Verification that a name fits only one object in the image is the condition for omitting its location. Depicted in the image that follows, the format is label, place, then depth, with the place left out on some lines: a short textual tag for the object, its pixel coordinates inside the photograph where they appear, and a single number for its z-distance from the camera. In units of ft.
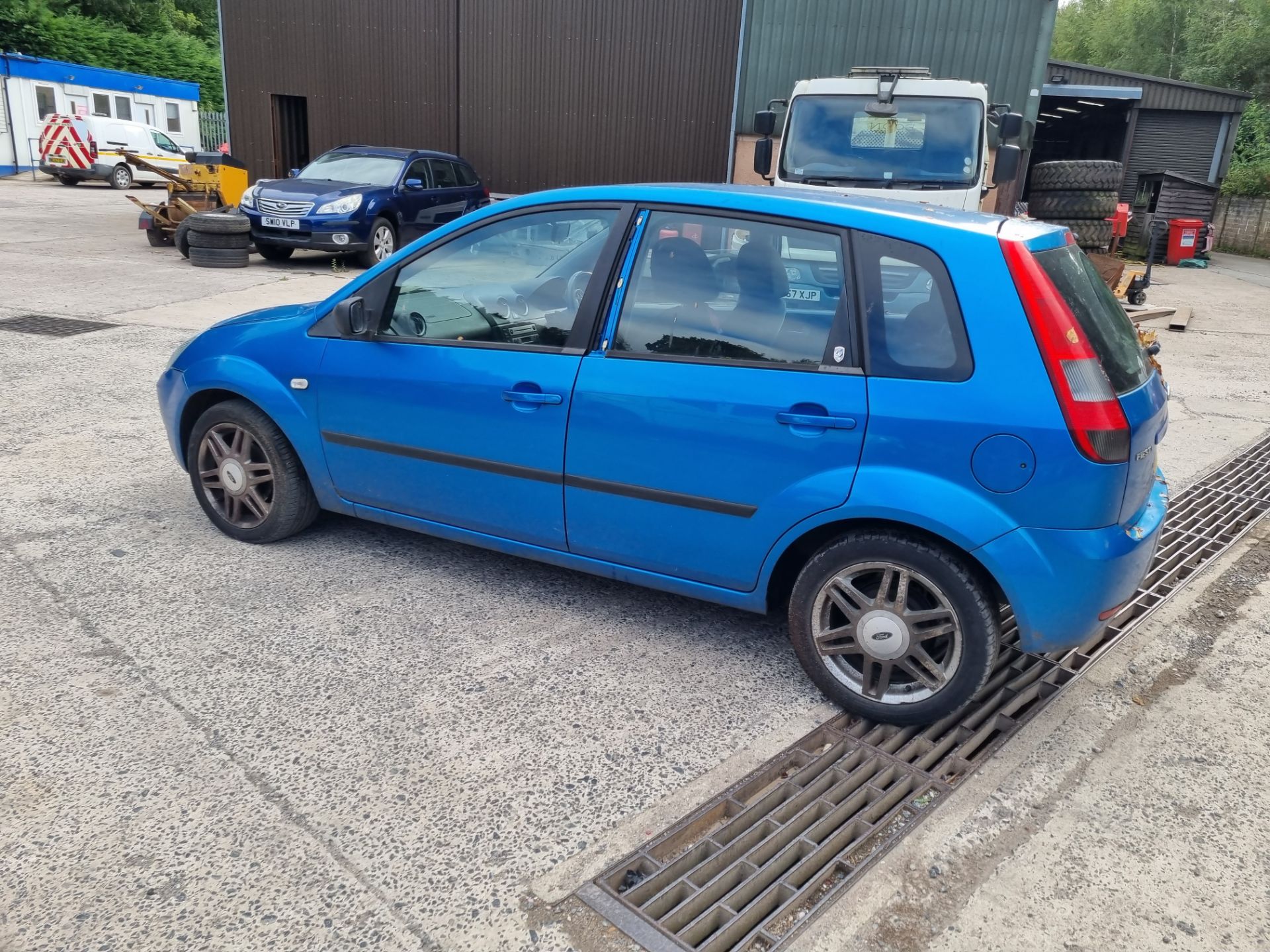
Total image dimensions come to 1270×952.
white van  85.25
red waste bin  66.18
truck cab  27.55
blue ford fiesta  9.53
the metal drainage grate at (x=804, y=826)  7.82
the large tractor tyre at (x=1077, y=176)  54.39
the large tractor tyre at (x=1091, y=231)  54.19
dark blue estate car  44.01
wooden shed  67.87
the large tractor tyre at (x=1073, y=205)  54.39
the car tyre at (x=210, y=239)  43.01
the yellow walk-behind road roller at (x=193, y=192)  48.24
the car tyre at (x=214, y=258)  43.42
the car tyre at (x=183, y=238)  44.52
